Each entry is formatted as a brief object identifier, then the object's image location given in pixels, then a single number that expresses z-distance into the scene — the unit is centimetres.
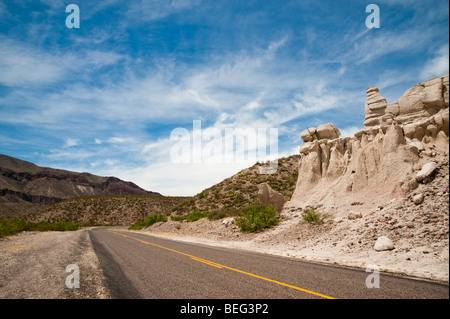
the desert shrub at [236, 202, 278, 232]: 2275
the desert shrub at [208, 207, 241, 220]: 3238
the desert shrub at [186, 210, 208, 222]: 3761
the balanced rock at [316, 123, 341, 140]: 2569
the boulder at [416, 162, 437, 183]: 1360
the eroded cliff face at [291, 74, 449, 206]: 1494
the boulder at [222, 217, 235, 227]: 2811
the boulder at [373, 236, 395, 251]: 1118
